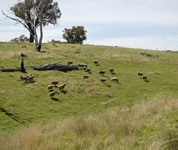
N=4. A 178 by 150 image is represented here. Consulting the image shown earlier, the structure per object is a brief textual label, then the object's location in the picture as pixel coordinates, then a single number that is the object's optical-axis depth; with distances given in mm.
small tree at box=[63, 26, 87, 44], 110750
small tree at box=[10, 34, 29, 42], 126562
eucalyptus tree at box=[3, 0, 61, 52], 68375
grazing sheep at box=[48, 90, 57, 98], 32969
